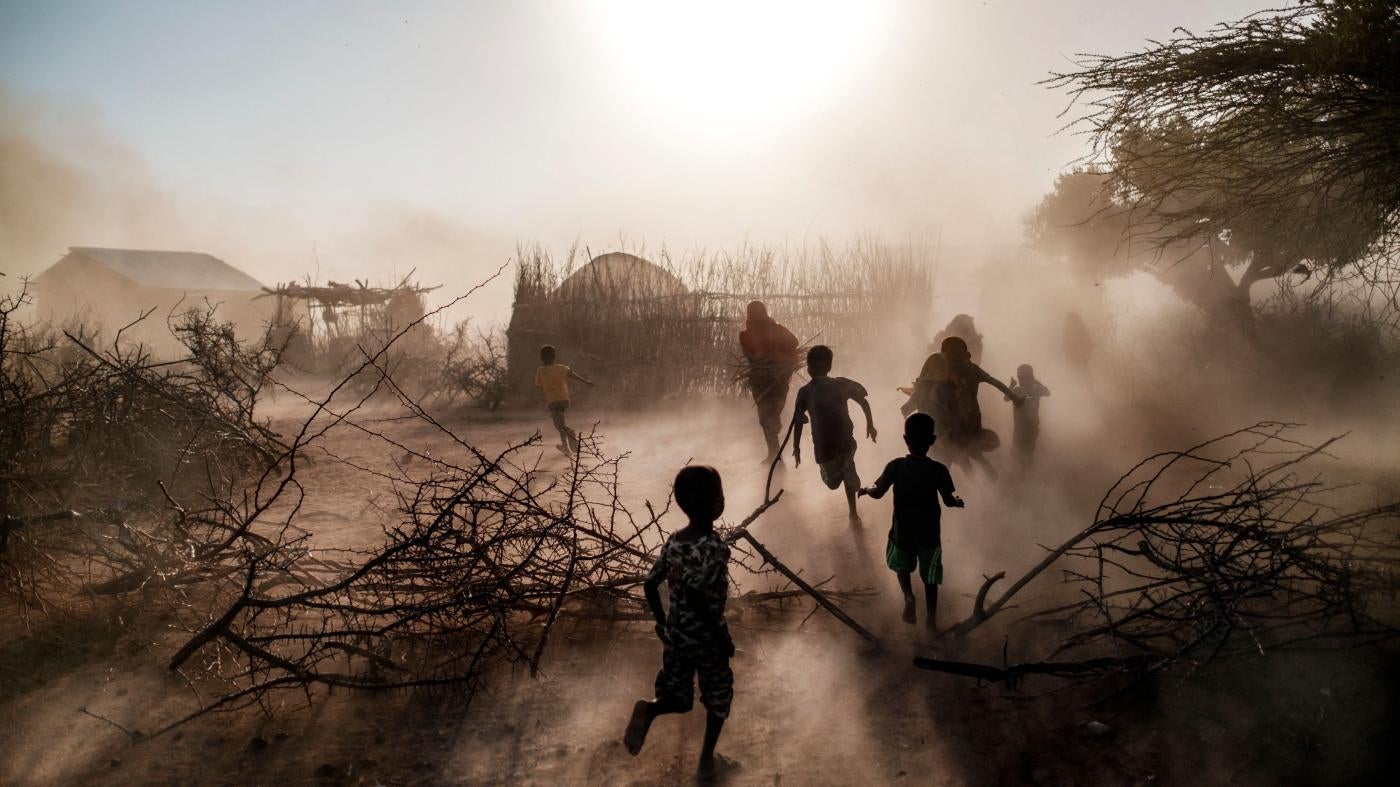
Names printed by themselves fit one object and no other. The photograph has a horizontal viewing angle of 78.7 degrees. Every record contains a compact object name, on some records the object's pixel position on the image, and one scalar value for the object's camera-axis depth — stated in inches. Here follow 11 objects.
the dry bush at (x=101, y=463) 197.3
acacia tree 250.4
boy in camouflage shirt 135.0
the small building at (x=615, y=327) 667.4
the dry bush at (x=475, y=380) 684.7
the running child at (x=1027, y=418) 327.6
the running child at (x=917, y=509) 186.9
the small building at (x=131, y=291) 1429.6
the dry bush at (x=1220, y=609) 142.6
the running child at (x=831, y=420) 271.3
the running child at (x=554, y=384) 431.2
